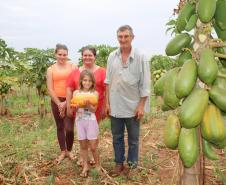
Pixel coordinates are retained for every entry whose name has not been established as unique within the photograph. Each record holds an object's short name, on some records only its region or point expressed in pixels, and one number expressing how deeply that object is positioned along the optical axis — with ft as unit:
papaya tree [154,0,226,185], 2.73
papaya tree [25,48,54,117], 15.04
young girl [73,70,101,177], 7.80
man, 7.65
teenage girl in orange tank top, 8.77
